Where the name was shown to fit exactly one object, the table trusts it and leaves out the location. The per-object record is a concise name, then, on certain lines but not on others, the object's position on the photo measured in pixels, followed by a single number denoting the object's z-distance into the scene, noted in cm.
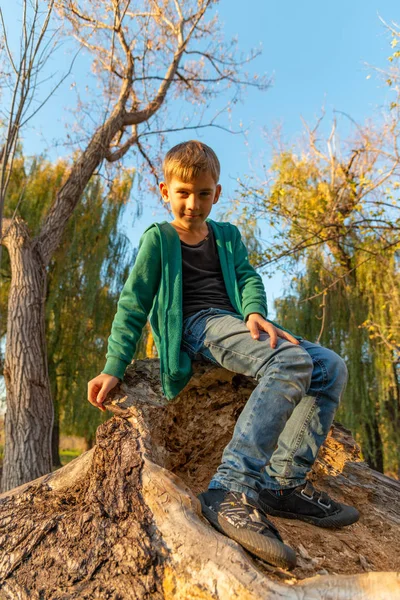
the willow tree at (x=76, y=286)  814
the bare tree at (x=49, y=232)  443
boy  147
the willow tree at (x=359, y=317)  755
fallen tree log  114
